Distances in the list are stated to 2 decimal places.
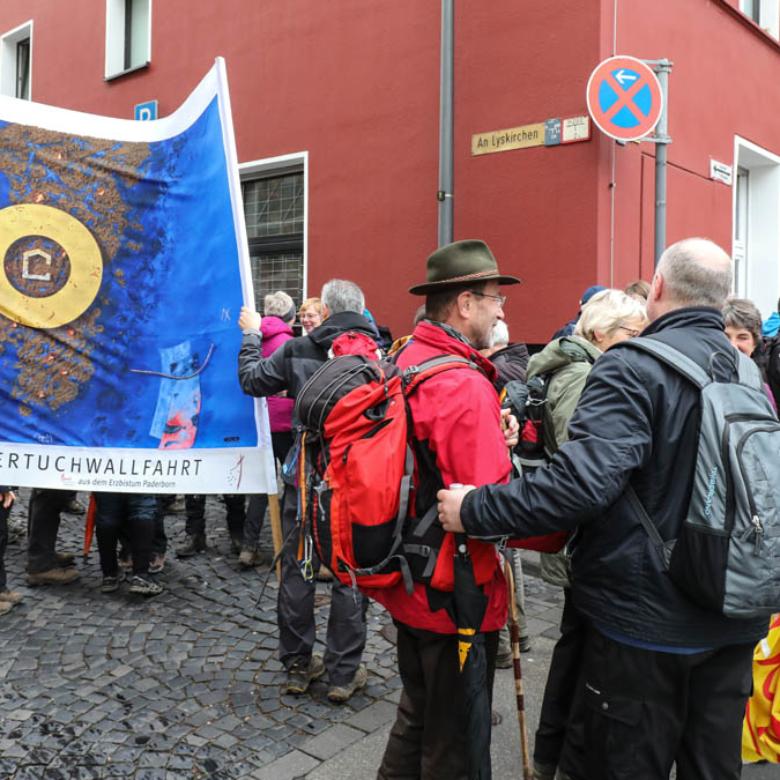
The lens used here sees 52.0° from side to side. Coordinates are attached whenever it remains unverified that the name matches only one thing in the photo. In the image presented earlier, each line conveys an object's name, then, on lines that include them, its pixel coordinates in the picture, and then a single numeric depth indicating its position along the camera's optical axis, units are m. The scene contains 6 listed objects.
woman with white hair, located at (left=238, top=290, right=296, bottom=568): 5.44
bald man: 1.97
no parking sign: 6.49
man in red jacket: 2.15
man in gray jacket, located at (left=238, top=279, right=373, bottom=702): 3.63
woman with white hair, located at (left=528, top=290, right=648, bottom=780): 2.91
